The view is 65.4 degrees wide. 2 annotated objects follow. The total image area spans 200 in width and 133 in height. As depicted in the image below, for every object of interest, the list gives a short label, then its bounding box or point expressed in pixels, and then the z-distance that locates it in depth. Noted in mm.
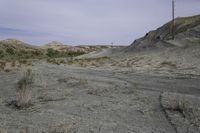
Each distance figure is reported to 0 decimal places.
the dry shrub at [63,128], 3562
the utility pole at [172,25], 28853
